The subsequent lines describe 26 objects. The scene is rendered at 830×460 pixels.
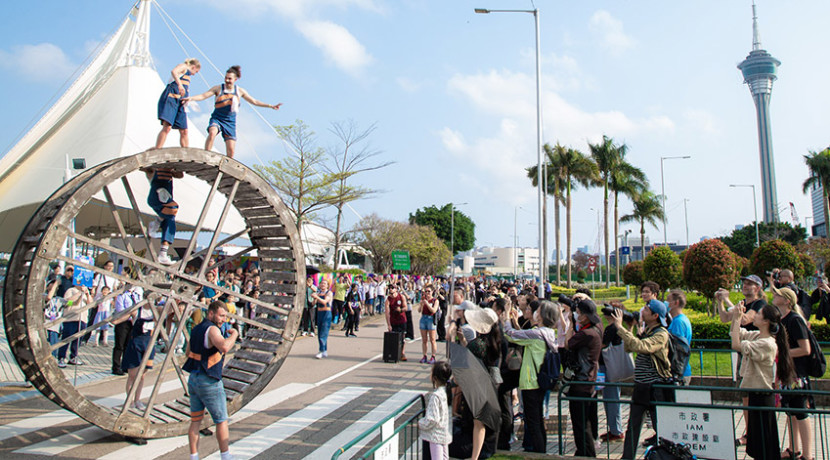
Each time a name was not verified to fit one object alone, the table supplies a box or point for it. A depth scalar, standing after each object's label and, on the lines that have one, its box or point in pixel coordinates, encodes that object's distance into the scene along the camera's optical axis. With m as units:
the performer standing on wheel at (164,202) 7.73
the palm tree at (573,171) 42.22
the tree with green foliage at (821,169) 40.84
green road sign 32.83
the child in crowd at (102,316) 12.82
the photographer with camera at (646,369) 5.91
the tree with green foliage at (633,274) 38.67
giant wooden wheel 5.98
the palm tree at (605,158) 40.84
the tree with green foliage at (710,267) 20.44
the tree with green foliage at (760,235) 69.38
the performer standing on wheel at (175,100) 7.69
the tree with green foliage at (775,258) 24.75
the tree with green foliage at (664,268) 29.12
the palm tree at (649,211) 49.03
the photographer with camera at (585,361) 6.33
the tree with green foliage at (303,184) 24.69
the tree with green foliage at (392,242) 52.47
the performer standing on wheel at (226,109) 8.33
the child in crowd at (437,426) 5.11
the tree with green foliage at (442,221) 88.25
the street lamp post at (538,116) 20.98
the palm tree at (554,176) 43.69
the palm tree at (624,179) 41.31
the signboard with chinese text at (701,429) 5.25
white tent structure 26.69
